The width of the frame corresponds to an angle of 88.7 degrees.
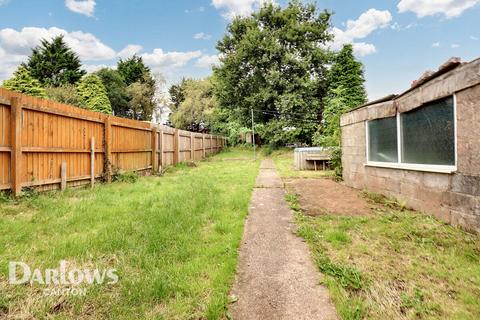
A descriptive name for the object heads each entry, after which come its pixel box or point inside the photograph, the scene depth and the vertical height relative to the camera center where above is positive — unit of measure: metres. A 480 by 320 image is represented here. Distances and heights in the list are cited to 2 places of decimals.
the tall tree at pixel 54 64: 31.81 +13.03
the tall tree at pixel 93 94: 30.47 +8.62
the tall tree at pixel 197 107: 31.50 +6.85
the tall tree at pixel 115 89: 36.88 +11.13
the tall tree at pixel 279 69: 22.36 +8.71
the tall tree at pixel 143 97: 37.44 +9.93
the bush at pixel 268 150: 23.28 +0.91
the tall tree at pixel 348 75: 23.23 +7.97
